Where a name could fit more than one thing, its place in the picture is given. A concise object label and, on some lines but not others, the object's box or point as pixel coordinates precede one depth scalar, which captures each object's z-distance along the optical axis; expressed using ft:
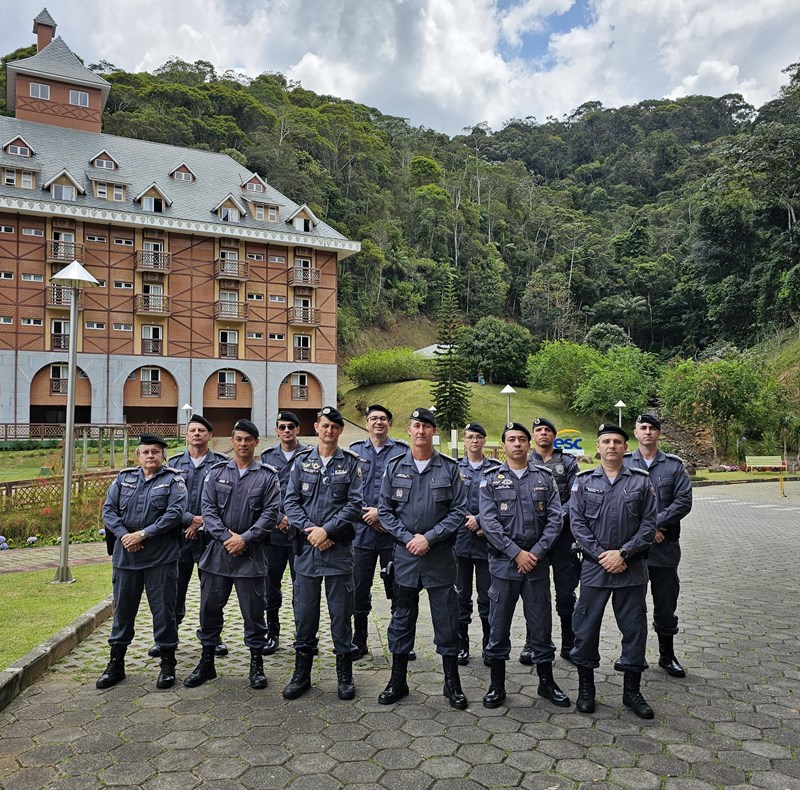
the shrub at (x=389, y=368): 151.02
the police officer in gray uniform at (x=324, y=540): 15.05
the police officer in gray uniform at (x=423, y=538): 14.69
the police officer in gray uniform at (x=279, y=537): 18.65
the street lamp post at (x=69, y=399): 24.54
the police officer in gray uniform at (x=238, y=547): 15.55
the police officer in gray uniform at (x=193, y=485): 18.07
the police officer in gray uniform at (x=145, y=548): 15.48
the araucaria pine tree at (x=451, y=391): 127.24
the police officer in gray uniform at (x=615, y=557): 14.19
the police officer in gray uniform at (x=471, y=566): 17.65
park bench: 80.66
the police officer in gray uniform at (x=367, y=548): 17.87
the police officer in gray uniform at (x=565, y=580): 17.51
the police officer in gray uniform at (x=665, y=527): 16.48
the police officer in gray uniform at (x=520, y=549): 14.55
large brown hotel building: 98.43
